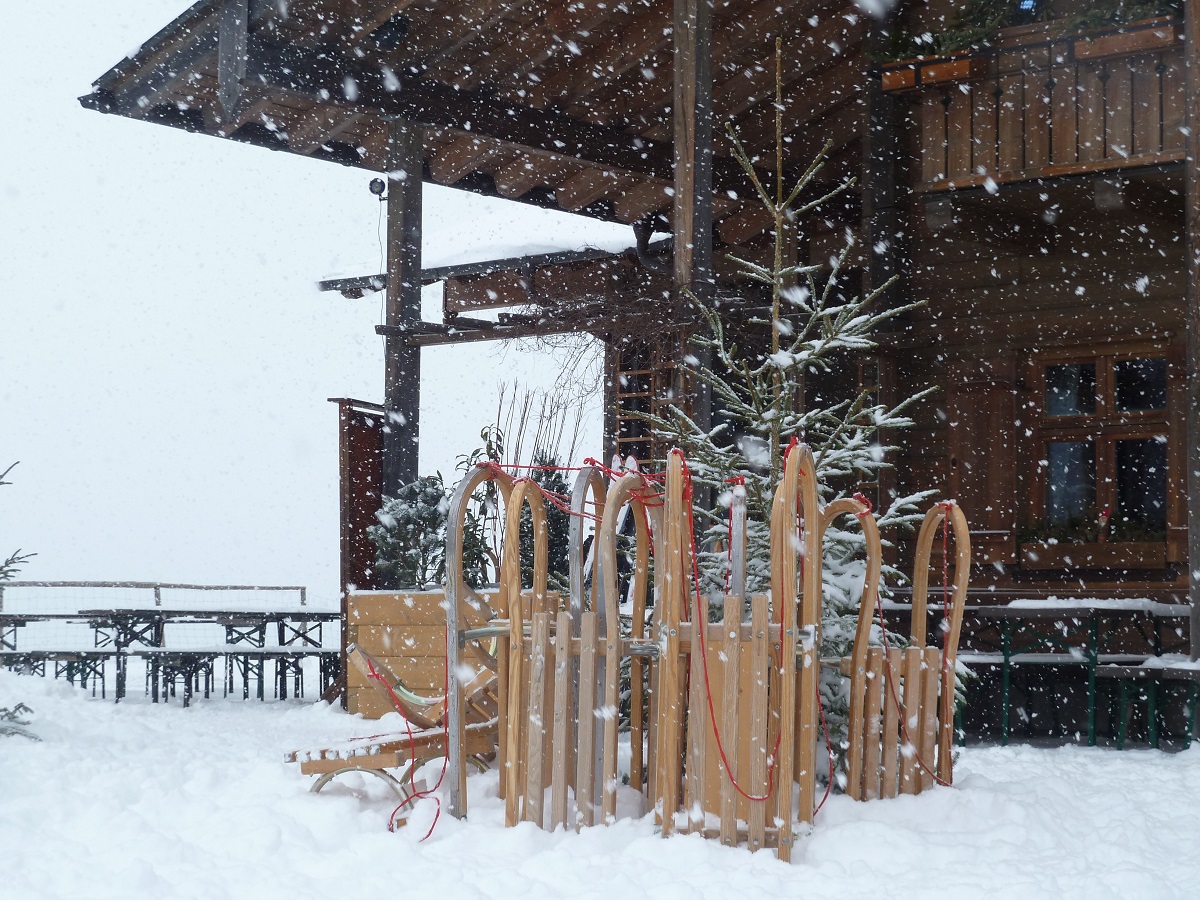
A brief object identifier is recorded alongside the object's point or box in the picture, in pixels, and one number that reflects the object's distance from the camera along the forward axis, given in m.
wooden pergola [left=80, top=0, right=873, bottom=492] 10.98
